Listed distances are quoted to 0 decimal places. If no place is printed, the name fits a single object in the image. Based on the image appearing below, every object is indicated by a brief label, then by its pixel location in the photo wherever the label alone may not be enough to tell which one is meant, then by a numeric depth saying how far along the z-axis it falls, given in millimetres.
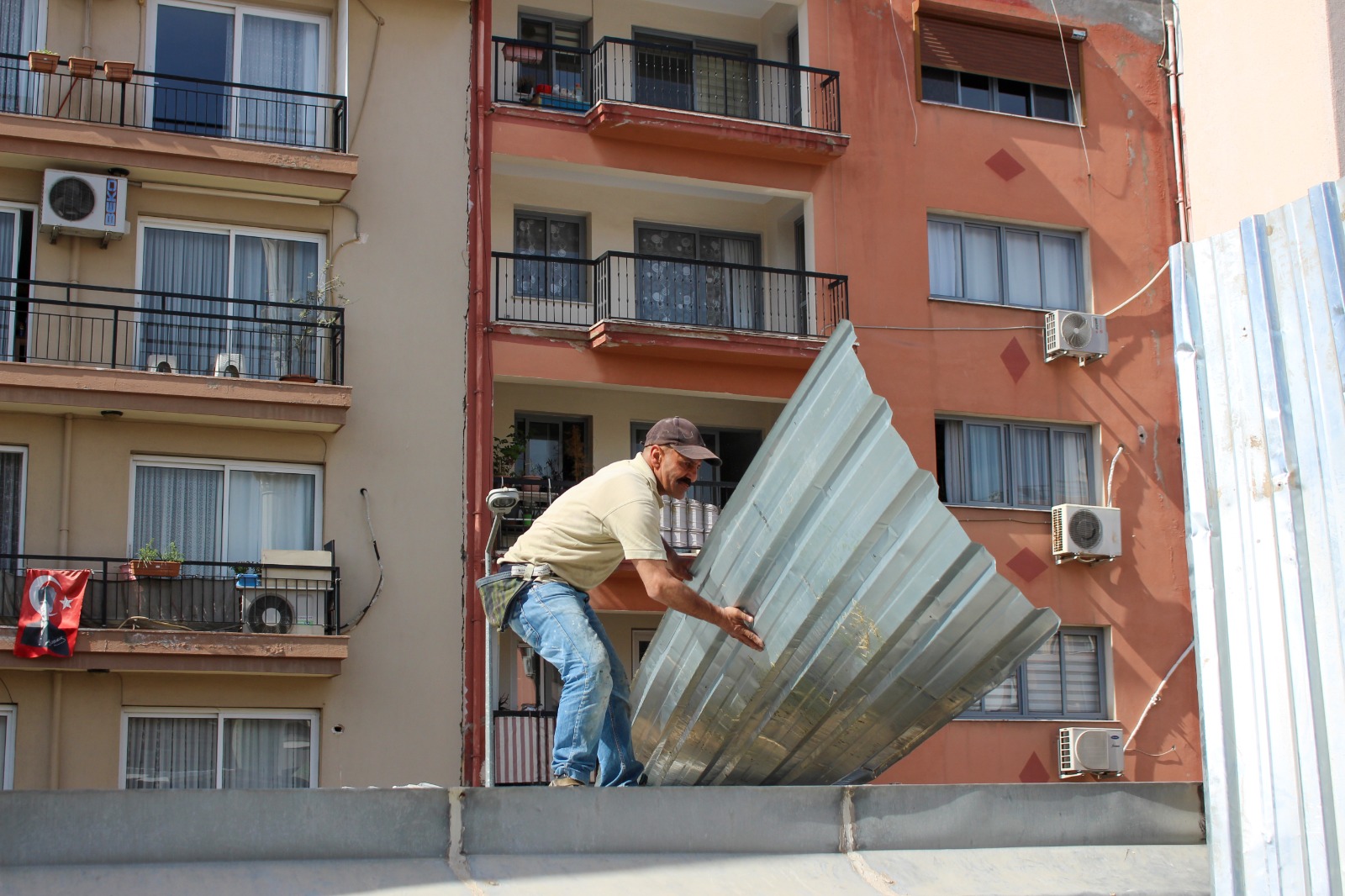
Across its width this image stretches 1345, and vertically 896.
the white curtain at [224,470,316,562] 19828
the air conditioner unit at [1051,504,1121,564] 22859
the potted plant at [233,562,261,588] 19014
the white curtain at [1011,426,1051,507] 23672
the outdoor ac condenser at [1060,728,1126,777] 22000
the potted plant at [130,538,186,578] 18734
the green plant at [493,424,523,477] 21672
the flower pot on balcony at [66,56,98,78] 19438
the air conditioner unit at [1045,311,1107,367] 23594
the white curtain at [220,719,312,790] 19016
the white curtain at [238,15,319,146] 21188
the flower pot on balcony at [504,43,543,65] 23016
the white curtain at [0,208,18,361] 19359
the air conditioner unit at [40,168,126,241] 19312
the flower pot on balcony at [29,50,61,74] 19312
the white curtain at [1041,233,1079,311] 24578
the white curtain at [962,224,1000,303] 24125
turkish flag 17828
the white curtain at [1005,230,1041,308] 24359
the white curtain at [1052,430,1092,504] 23891
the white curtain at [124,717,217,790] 18516
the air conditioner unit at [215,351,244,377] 19734
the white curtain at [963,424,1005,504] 23484
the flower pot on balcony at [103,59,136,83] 19641
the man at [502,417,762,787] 7328
